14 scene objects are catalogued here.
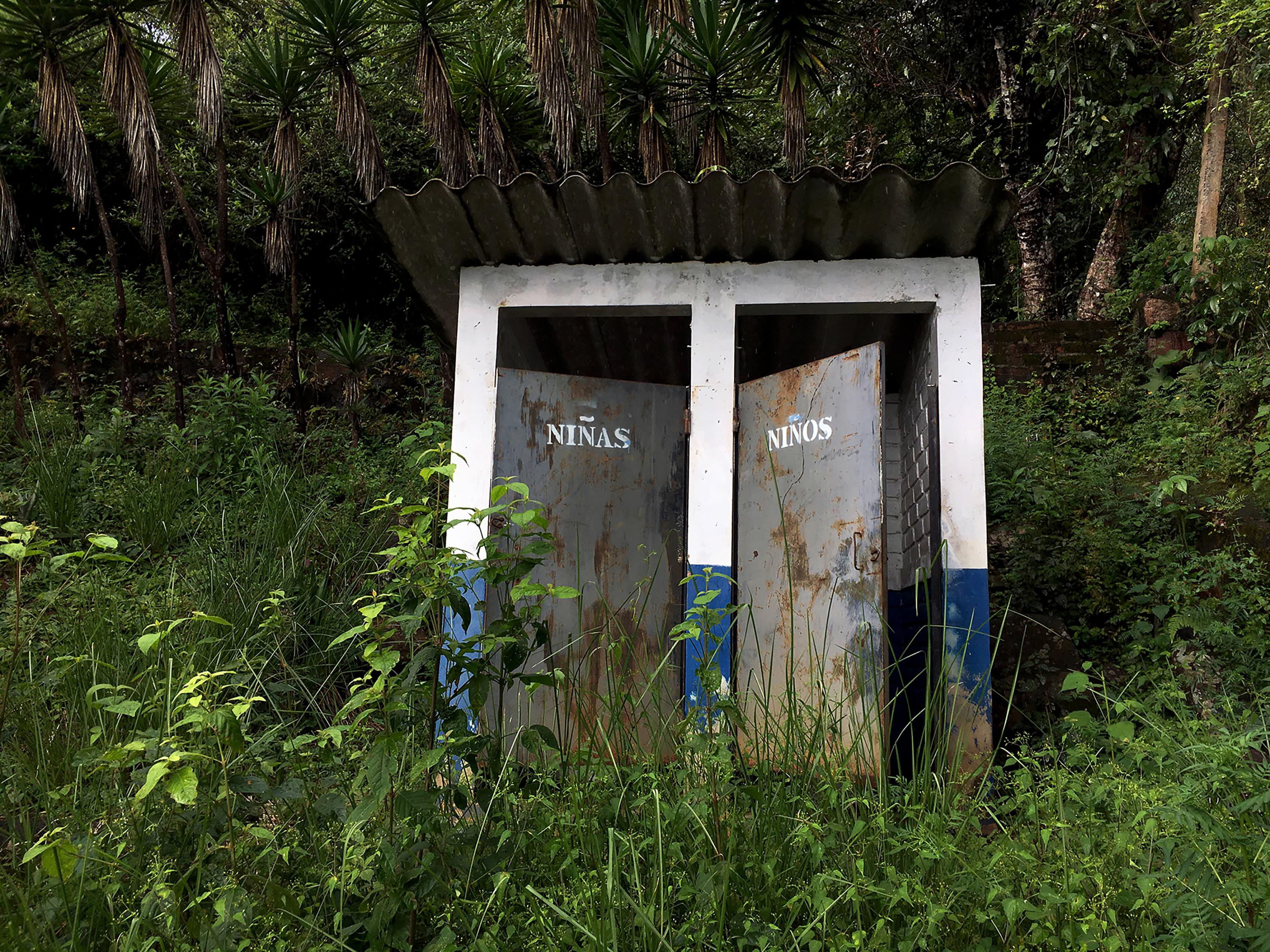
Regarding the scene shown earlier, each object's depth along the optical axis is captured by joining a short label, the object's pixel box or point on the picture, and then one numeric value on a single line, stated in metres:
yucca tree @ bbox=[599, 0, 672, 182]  7.30
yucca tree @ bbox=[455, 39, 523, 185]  7.81
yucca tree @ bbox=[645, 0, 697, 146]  7.21
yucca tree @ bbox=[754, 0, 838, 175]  7.22
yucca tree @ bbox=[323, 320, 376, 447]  8.62
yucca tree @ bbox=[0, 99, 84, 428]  7.64
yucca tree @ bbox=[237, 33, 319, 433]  7.48
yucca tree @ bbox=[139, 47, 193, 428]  7.25
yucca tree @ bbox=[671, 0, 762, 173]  7.14
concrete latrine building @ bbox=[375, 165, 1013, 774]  3.68
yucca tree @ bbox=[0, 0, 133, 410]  6.80
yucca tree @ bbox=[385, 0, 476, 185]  7.14
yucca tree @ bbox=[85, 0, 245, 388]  6.78
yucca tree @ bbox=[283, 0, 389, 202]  7.12
